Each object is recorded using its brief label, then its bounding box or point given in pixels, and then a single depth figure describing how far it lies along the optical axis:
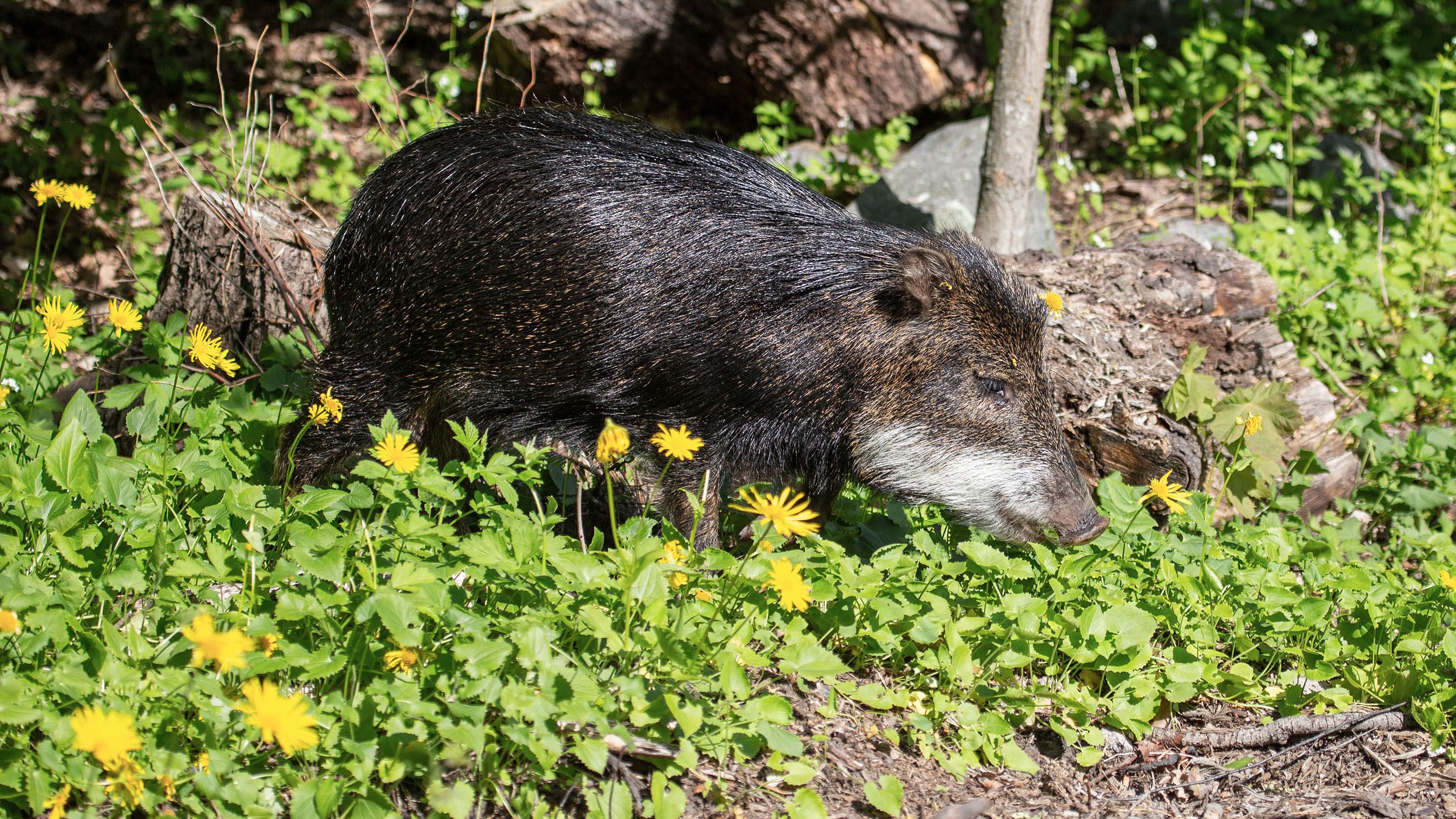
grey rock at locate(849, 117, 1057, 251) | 6.11
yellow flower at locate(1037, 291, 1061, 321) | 3.62
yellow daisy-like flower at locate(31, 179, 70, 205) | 3.23
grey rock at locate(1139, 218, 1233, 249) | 6.11
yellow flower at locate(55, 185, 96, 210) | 3.33
